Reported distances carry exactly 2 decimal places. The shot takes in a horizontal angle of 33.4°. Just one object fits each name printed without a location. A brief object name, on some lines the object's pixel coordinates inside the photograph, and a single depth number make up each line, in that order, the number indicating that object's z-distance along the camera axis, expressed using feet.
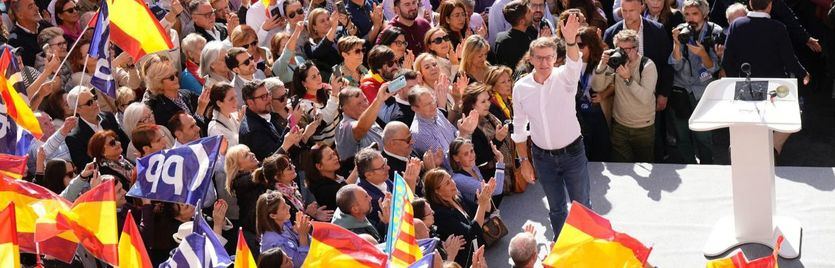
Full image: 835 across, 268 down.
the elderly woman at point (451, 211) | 28.99
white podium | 28.40
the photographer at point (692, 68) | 36.91
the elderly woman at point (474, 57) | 36.24
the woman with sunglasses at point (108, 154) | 29.27
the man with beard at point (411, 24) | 39.73
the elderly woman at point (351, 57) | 36.09
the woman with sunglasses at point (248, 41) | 36.45
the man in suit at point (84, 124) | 30.81
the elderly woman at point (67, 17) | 39.14
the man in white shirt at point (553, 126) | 28.04
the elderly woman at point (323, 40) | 38.24
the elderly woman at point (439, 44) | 37.22
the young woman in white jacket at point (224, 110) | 31.81
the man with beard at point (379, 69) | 35.04
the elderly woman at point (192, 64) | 35.42
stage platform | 30.42
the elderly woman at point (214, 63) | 34.88
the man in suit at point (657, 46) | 37.14
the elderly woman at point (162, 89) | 32.73
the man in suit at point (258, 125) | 31.68
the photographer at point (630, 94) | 35.53
